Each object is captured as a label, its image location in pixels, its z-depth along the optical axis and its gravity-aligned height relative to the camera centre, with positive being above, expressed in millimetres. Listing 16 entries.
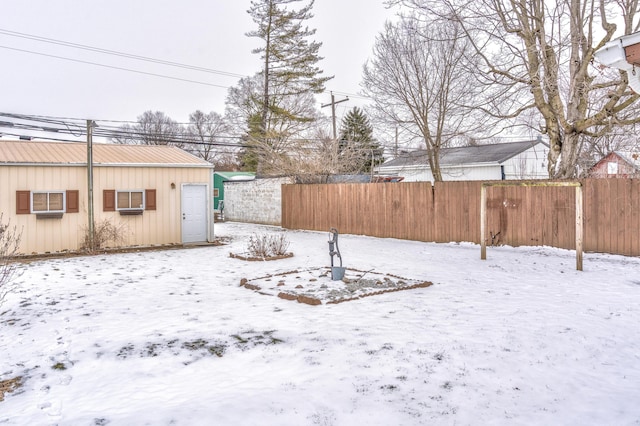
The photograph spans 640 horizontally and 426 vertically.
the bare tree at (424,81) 13688 +3967
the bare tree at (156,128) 33906 +7196
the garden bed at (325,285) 6320 -1165
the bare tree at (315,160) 17344 +2018
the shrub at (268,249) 10305 -875
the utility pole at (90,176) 11555 +924
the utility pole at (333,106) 23581 +5469
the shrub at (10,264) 4599 -845
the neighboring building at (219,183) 27225 +1672
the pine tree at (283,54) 25969 +8982
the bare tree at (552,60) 9703 +3502
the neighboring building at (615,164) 15673 +1780
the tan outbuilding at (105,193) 11102 +495
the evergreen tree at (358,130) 26641 +5437
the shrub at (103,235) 11797 -607
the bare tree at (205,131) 38250 +6859
